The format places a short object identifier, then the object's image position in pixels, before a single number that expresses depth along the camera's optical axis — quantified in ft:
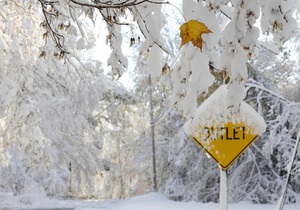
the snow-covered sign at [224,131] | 18.28
